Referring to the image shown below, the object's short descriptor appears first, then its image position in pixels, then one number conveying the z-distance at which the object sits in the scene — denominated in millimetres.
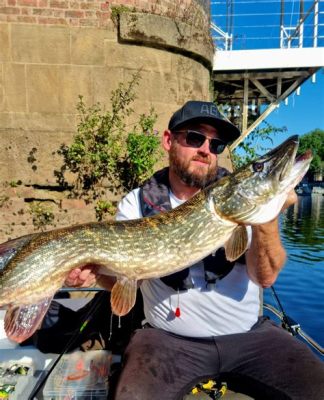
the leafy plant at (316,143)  65137
